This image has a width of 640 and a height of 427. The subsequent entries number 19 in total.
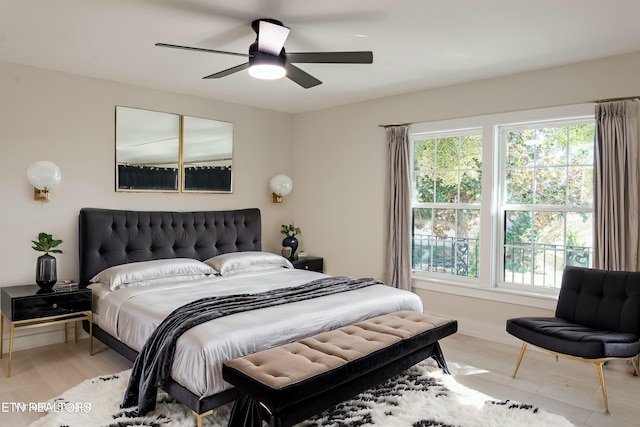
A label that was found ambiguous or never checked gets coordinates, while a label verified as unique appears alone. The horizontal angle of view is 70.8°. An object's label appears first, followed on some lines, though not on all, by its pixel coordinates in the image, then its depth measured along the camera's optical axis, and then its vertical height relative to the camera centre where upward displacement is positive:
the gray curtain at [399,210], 4.95 +0.09
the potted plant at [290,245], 5.64 -0.34
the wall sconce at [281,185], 5.78 +0.42
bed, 2.58 -0.60
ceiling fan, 2.88 +1.06
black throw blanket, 2.65 -0.75
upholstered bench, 2.22 -0.81
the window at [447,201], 4.67 +0.18
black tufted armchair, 2.92 -0.77
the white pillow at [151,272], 3.91 -0.50
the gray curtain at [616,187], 3.55 +0.26
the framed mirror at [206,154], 5.12 +0.74
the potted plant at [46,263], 3.72 -0.39
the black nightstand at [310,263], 5.56 -0.57
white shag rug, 2.64 -1.19
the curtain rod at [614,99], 3.55 +0.97
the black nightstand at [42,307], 3.48 -0.72
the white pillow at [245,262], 4.62 -0.47
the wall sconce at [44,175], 3.86 +0.36
